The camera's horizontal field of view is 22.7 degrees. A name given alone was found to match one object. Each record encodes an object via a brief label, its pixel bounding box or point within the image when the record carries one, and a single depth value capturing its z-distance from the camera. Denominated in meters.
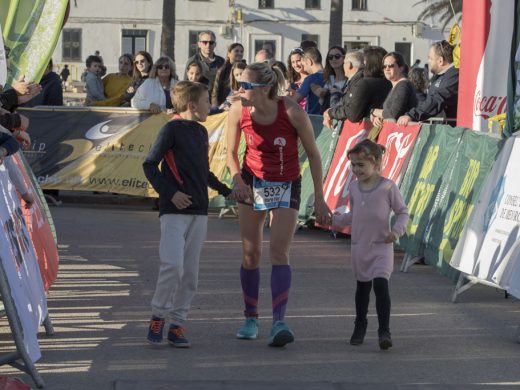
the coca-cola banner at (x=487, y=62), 12.16
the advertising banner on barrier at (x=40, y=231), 8.55
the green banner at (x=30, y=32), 10.65
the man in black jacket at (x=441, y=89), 13.16
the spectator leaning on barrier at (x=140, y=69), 17.83
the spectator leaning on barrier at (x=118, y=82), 19.80
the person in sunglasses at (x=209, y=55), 17.78
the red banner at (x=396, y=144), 12.55
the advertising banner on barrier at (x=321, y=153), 14.66
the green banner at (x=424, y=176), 11.46
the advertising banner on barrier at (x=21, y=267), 7.04
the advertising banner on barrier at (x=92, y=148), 17.30
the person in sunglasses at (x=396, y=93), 13.16
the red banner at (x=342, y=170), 13.77
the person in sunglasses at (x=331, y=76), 15.42
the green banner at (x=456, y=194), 10.29
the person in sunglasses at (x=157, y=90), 16.92
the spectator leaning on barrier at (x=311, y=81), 15.91
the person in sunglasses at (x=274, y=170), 8.37
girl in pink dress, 8.28
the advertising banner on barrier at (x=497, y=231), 9.18
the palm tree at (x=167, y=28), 55.78
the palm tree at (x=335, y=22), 58.31
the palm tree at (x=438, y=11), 72.81
